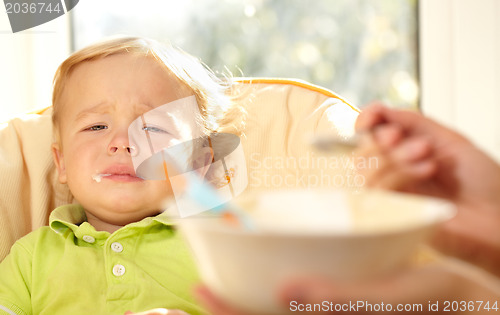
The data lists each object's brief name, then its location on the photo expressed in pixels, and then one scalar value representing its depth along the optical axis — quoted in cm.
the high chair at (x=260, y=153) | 82
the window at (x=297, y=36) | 119
